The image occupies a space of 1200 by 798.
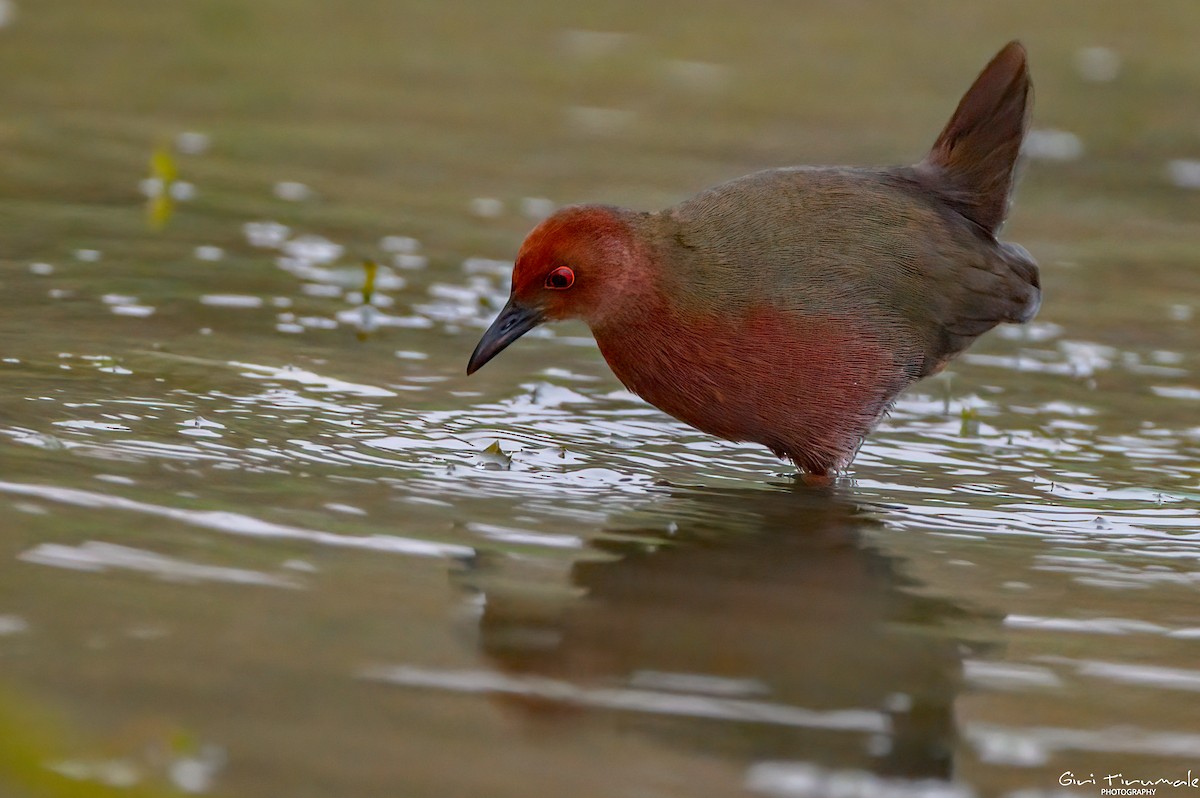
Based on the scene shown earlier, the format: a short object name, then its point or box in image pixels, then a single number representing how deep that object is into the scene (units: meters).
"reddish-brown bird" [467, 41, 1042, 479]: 10.20
